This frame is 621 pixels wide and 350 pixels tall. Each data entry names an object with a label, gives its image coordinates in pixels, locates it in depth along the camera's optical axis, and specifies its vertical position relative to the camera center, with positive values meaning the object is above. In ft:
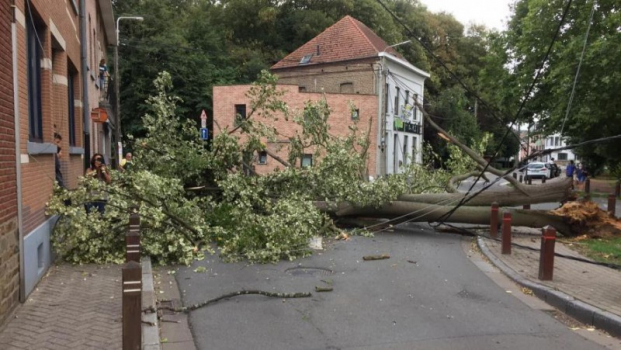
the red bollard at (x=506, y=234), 31.53 -5.16
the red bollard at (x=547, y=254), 24.11 -4.84
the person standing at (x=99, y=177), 29.06 -2.20
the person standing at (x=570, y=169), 107.42 -3.80
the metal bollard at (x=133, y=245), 18.01 -3.60
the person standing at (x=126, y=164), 38.19 -1.61
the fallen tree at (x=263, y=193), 29.43 -3.32
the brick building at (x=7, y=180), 17.19 -1.38
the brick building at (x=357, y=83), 99.60 +13.94
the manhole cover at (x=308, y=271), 26.43 -6.51
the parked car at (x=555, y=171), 154.10 -6.08
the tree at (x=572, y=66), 62.08 +11.10
